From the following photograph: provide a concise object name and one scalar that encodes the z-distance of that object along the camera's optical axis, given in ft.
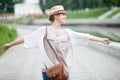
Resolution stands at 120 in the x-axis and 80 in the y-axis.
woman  16.97
